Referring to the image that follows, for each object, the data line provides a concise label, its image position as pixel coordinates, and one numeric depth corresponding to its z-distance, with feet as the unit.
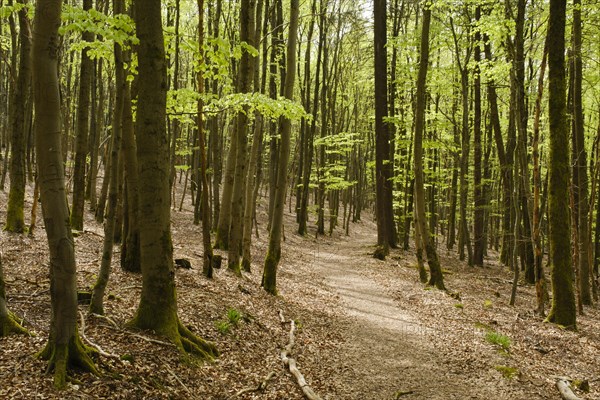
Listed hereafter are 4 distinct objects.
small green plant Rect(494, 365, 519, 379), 22.89
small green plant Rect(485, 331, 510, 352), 27.30
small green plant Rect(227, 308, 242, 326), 24.67
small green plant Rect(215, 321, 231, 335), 23.25
